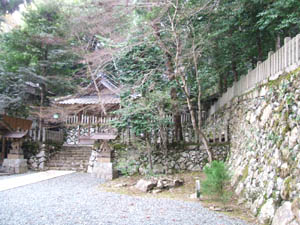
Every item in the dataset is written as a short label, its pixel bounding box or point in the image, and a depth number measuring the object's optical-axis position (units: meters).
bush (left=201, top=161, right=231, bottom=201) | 5.30
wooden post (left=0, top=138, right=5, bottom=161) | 11.57
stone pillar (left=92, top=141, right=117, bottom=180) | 9.52
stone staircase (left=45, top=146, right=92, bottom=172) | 11.55
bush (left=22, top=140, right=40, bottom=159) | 11.98
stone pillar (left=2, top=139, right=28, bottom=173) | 10.77
